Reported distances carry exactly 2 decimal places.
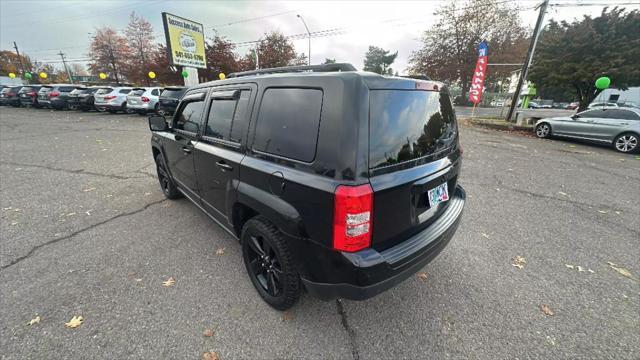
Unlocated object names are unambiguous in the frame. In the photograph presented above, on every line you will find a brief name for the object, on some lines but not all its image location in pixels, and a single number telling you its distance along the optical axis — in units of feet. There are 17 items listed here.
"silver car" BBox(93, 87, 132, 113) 49.14
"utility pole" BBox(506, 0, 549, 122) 42.91
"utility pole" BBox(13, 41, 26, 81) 176.24
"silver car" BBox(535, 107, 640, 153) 28.17
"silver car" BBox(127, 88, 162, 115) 46.91
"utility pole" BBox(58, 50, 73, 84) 166.15
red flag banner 49.65
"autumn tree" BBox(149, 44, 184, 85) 94.22
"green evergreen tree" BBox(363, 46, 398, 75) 220.43
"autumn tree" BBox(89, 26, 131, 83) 127.85
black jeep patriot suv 5.10
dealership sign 56.44
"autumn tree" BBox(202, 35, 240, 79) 92.48
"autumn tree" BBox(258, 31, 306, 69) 114.73
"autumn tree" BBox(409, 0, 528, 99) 111.04
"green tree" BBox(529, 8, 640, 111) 36.99
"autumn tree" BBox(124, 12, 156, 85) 124.26
